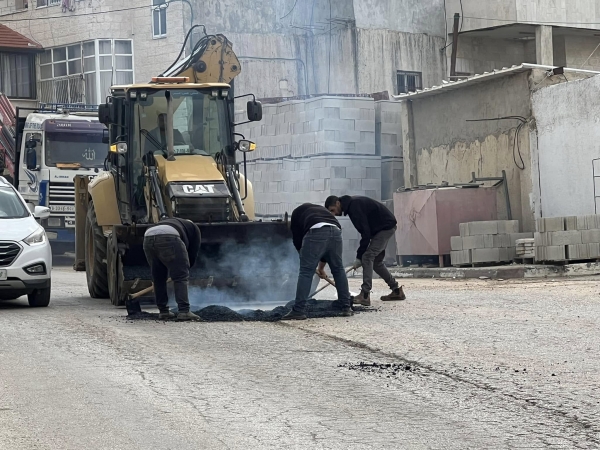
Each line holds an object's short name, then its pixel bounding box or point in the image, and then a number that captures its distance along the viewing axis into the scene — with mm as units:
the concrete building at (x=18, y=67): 45281
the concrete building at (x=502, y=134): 24691
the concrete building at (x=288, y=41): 39344
